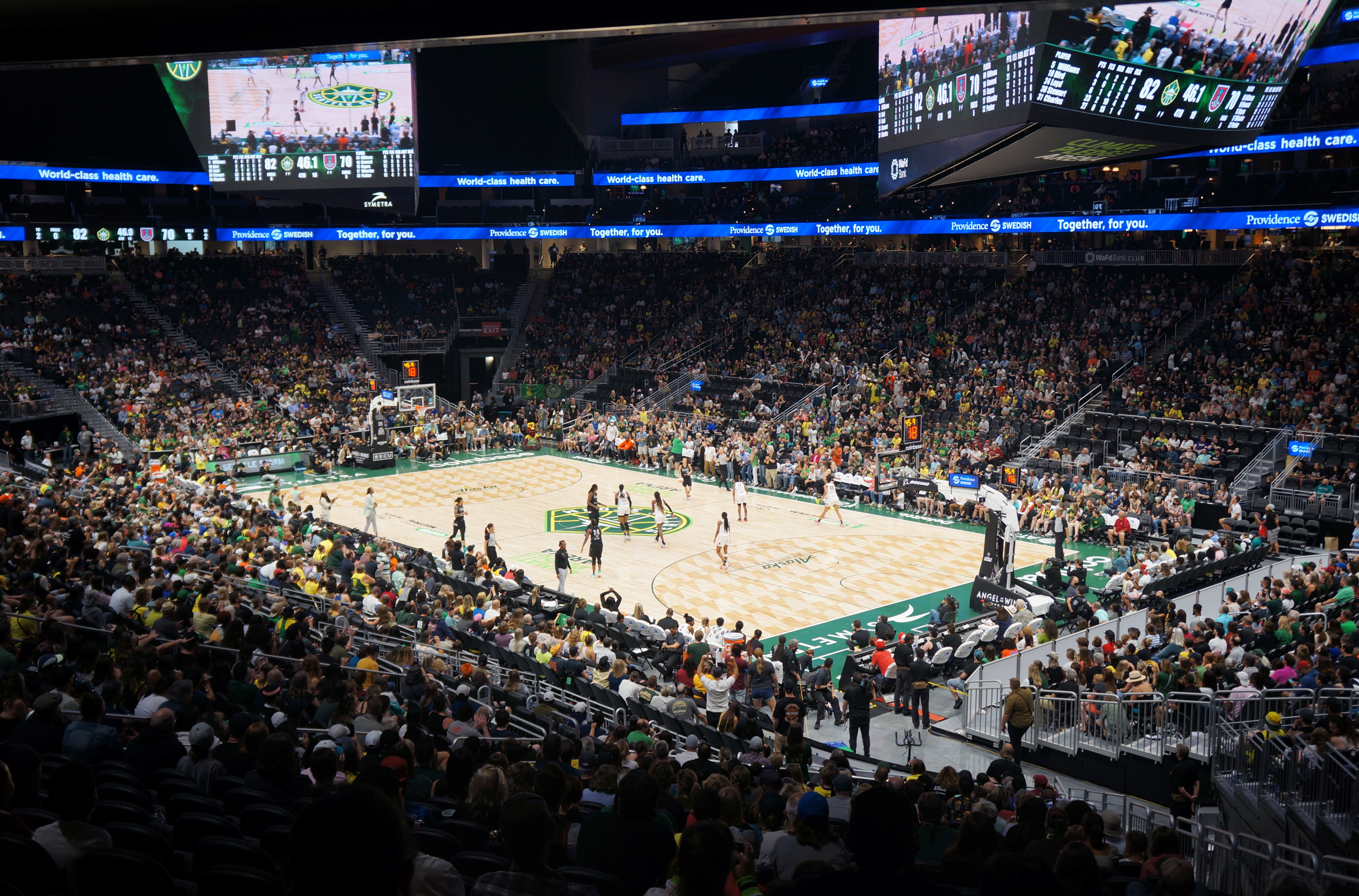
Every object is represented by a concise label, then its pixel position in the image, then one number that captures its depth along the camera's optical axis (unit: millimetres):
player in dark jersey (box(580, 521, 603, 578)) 22938
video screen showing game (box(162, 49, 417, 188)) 37031
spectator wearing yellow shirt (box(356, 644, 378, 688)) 11656
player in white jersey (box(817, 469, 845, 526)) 27375
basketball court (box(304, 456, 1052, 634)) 21641
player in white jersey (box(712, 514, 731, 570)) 23609
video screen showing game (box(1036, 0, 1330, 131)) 17422
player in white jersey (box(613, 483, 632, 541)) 26719
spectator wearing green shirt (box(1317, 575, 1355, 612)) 15375
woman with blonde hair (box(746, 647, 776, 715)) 14523
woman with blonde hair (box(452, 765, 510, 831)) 5934
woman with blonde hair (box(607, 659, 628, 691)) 14062
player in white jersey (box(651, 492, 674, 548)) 26047
